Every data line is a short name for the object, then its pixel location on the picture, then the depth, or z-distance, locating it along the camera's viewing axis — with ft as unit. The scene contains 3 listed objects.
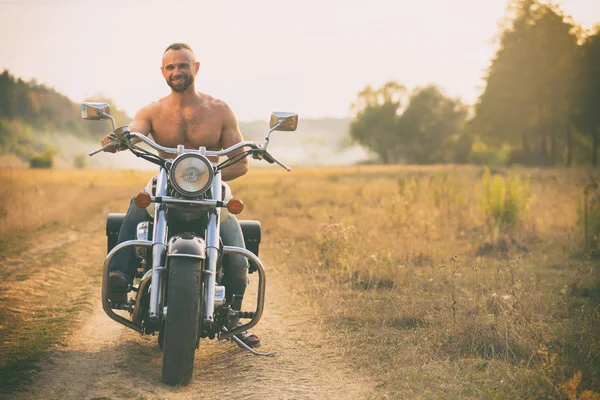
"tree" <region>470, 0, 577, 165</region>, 132.36
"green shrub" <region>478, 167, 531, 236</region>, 37.42
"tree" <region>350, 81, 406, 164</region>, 214.90
